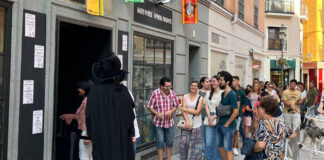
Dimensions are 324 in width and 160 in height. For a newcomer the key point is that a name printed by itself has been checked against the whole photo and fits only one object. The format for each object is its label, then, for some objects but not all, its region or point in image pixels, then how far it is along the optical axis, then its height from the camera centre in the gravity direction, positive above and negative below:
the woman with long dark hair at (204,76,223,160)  6.96 -0.60
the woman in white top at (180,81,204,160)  7.18 -0.80
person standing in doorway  5.37 -0.60
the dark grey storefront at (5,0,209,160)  4.49 +0.62
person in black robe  4.07 -0.31
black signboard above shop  7.53 +1.61
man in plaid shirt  7.10 -0.50
